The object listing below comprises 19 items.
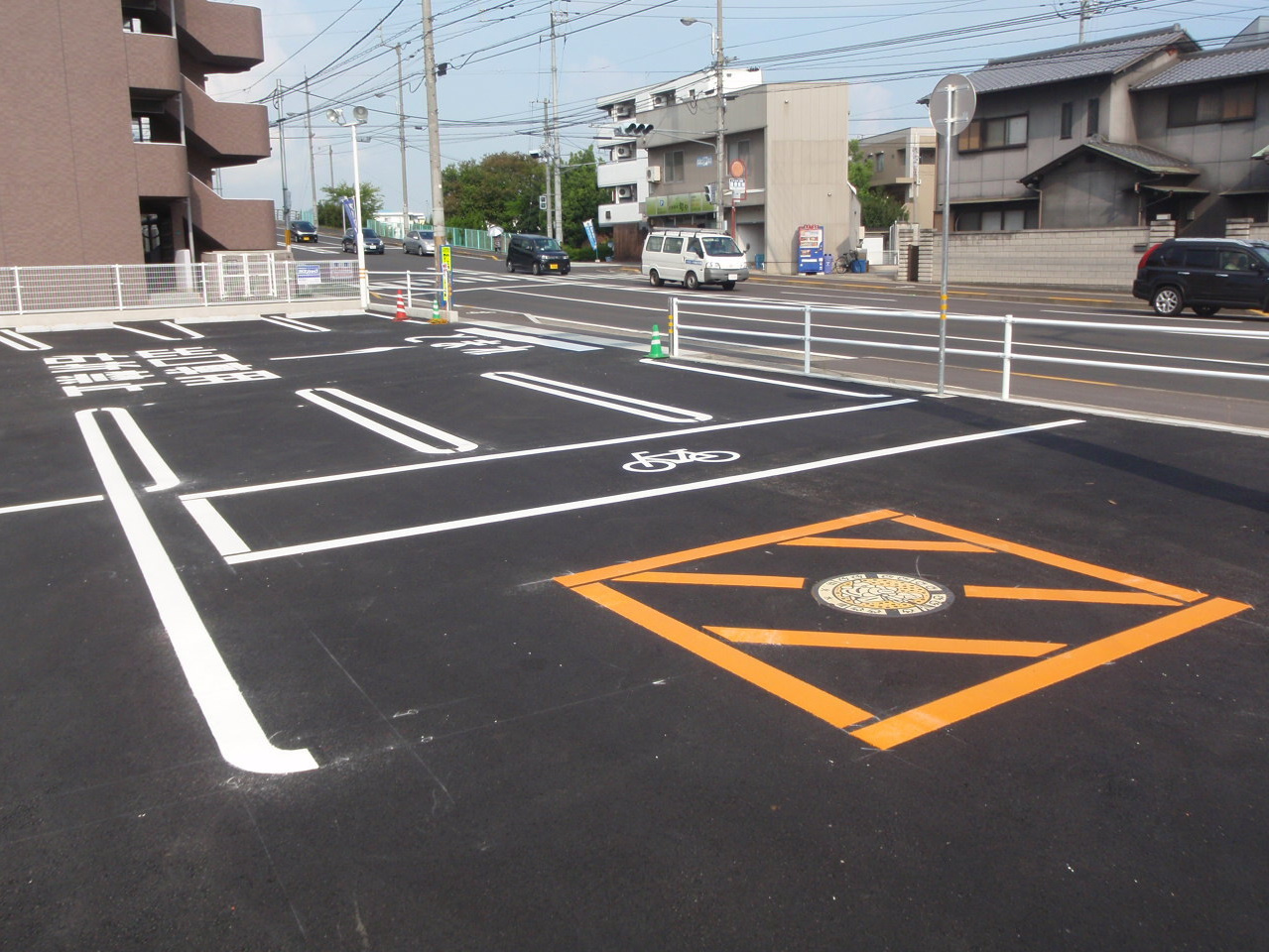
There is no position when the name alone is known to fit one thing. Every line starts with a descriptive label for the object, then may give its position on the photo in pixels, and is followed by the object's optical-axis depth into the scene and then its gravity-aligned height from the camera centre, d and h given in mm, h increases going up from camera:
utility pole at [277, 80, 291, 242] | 72188 +7340
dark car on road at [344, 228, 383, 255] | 65250 +3097
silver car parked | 65375 +2998
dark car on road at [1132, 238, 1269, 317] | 24531 +92
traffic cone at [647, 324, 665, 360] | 16719 -935
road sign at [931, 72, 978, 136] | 10781 +1816
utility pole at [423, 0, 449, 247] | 28234 +4230
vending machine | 49438 +1651
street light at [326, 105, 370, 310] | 27391 +2846
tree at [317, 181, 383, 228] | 99250 +8266
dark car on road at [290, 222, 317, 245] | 70500 +3983
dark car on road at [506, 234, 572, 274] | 49562 +1616
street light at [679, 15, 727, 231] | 47594 +8048
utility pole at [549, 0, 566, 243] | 65562 +8964
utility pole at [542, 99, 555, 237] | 68762 +9223
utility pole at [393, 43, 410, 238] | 67644 +11100
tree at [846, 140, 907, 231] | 68750 +4773
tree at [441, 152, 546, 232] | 90062 +8386
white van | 38344 +1073
